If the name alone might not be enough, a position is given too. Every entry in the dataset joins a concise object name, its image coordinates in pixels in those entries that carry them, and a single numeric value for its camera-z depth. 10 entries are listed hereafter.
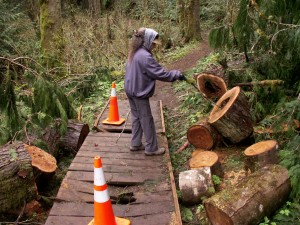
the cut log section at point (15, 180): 4.87
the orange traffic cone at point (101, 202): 3.89
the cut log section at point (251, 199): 3.99
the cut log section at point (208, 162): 5.15
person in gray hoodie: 5.38
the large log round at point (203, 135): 6.03
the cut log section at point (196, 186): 4.86
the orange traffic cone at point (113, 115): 7.54
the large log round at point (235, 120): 5.88
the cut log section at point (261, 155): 4.96
